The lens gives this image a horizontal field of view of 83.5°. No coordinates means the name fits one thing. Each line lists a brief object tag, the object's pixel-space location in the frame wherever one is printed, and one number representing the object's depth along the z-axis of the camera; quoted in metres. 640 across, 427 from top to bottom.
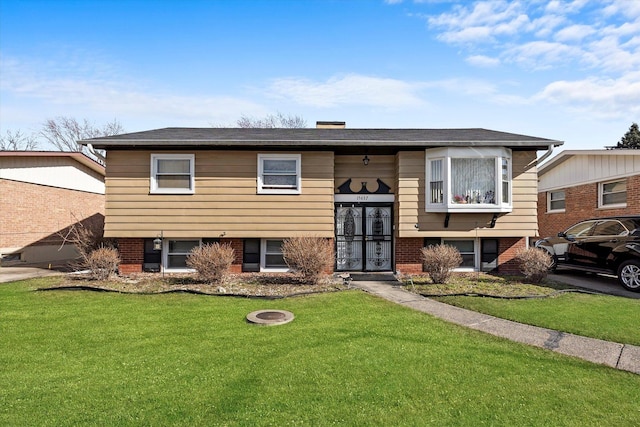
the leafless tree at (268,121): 37.54
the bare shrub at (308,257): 9.19
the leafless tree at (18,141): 33.84
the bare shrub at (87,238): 11.45
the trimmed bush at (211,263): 9.13
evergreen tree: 33.75
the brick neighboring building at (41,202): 13.37
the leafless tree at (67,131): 35.53
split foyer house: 10.65
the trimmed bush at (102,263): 9.80
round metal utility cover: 6.10
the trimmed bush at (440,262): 9.40
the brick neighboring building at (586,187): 13.45
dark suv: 9.02
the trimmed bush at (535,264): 9.39
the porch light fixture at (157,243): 10.21
